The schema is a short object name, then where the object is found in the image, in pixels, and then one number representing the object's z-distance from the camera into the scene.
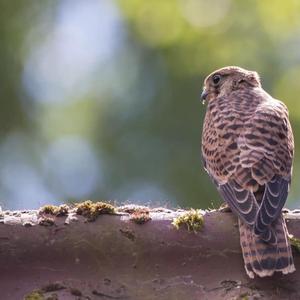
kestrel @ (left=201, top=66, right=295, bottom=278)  11.49
